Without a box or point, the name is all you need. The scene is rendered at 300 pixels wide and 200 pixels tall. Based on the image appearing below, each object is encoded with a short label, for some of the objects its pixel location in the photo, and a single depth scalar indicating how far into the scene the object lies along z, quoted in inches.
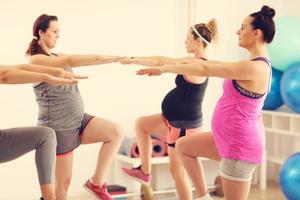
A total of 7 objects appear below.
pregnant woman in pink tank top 132.9
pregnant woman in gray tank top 155.1
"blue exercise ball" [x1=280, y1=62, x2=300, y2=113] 212.1
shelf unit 236.4
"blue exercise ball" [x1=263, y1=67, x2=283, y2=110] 235.8
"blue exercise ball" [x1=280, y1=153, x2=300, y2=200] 199.8
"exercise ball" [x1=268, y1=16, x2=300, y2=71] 226.2
